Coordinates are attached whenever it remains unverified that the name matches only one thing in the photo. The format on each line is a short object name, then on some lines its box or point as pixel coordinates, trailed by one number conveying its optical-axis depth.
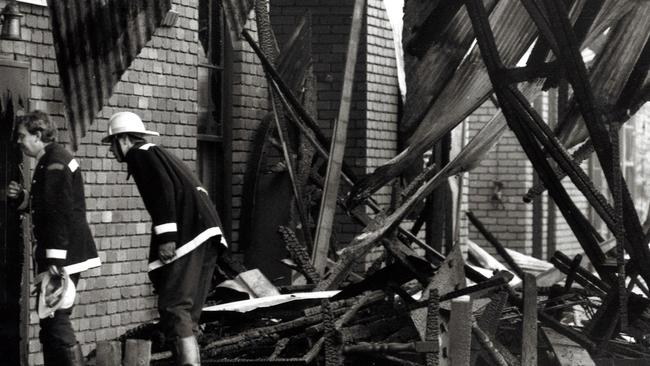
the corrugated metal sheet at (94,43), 9.74
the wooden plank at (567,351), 9.44
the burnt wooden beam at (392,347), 8.22
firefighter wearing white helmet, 8.50
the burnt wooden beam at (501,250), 13.10
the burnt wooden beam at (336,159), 10.84
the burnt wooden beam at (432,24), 10.48
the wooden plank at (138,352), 7.68
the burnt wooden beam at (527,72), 9.94
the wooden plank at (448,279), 8.88
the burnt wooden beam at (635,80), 10.78
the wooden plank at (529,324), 9.02
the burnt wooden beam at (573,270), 11.18
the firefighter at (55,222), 8.22
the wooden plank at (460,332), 8.08
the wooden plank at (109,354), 7.81
